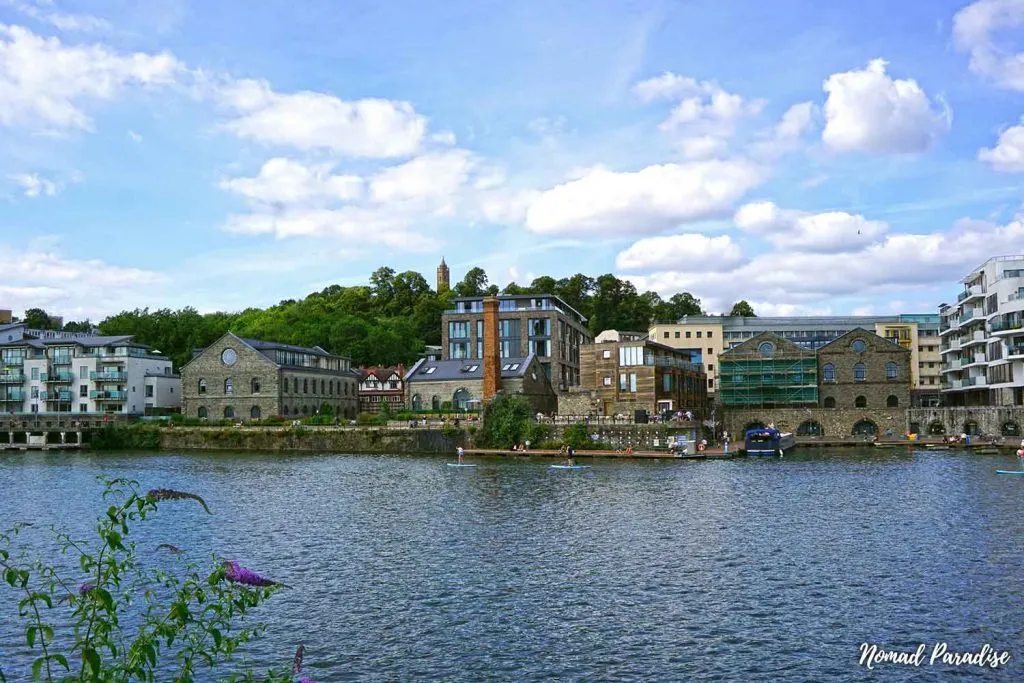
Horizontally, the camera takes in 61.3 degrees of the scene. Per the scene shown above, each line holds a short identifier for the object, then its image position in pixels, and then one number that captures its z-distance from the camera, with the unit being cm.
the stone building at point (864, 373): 9788
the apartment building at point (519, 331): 12006
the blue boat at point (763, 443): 7569
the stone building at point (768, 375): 9975
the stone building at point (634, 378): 8794
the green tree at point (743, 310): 17762
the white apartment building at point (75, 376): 10350
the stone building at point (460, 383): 9831
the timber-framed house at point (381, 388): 12212
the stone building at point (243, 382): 9825
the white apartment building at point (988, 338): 8756
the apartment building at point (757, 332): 13600
